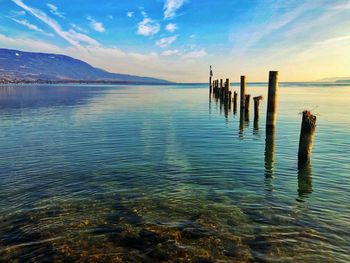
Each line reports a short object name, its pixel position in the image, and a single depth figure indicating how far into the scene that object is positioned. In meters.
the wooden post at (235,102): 39.03
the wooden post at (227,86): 45.88
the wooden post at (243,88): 35.03
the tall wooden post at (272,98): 21.36
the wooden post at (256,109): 27.16
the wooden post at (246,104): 31.58
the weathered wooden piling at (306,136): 14.16
